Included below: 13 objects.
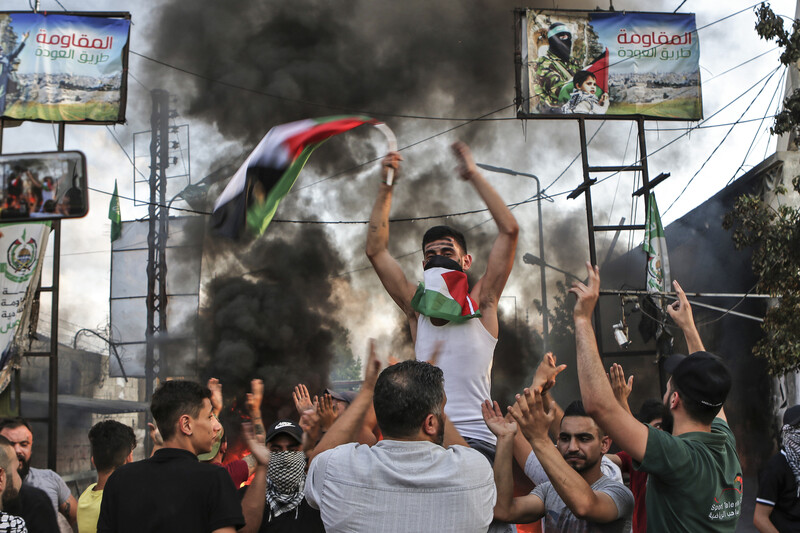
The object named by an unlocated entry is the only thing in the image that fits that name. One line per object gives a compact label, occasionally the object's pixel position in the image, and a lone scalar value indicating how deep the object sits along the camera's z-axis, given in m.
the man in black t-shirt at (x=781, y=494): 3.63
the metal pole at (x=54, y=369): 10.91
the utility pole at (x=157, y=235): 17.72
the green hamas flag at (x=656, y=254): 12.41
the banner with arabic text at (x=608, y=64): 13.62
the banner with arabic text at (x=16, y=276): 11.09
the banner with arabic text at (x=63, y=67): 12.35
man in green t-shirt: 2.39
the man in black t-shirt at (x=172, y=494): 2.55
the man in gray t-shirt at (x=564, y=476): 2.44
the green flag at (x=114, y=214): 18.72
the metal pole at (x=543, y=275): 18.70
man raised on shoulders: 3.01
